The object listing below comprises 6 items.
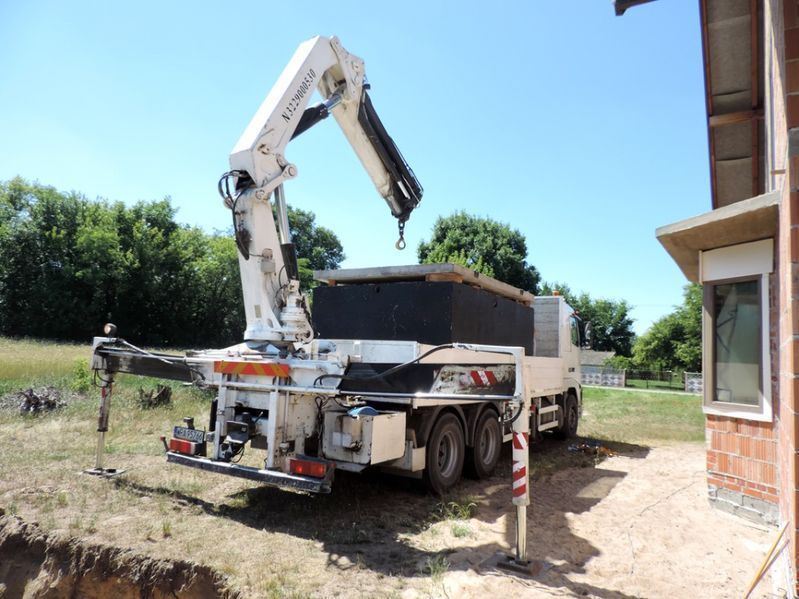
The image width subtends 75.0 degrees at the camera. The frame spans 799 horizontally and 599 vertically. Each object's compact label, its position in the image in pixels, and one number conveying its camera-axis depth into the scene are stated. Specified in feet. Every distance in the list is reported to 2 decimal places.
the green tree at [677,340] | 136.98
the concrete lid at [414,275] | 21.18
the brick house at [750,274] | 11.64
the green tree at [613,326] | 202.90
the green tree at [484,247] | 109.91
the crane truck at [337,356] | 16.57
